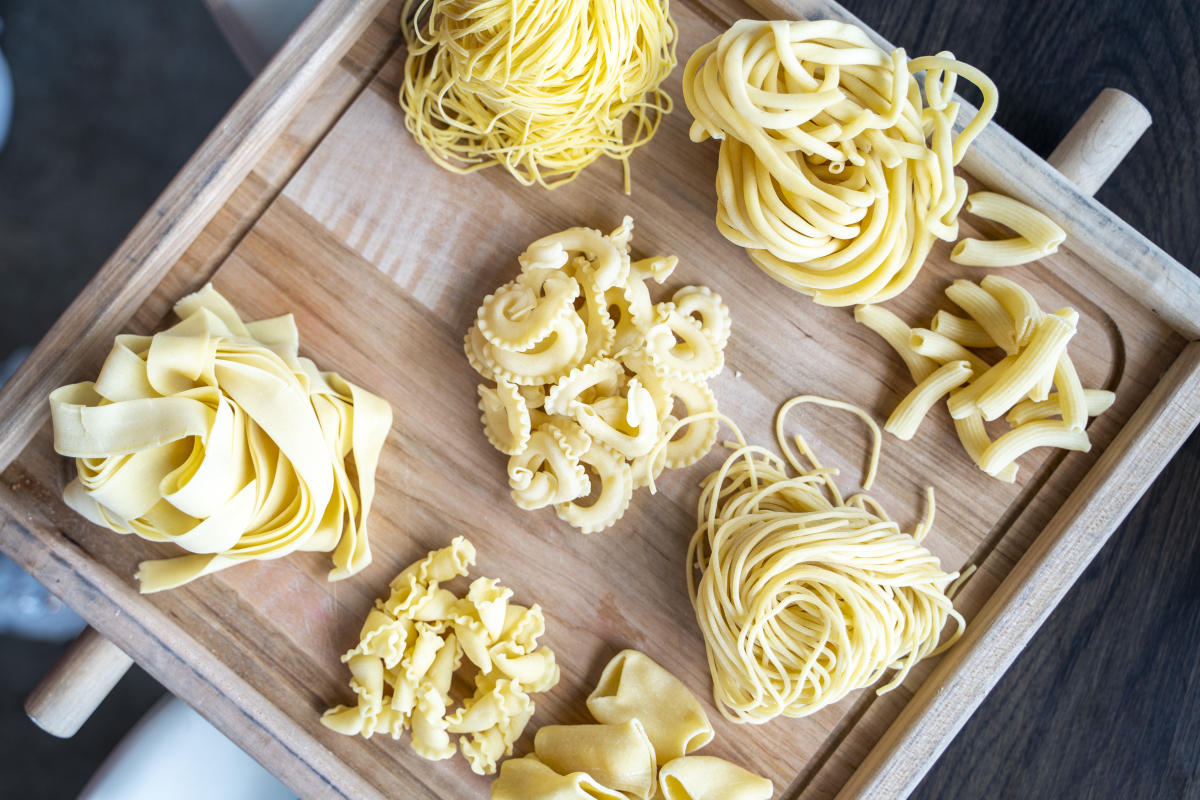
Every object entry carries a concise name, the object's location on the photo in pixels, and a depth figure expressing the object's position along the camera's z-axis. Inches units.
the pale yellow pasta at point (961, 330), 33.2
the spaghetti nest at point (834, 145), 31.4
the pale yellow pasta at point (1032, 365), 32.2
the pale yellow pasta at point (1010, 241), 32.7
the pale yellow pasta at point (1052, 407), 33.0
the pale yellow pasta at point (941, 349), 32.9
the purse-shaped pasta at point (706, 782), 32.6
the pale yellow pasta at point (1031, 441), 32.8
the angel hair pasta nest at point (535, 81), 31.3
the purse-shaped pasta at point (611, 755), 32.6
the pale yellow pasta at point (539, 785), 32.1
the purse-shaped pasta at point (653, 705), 33.0
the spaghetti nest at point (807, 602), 32.2
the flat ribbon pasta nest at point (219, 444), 31.8
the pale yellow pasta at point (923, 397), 32.9
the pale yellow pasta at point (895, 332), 33.2
